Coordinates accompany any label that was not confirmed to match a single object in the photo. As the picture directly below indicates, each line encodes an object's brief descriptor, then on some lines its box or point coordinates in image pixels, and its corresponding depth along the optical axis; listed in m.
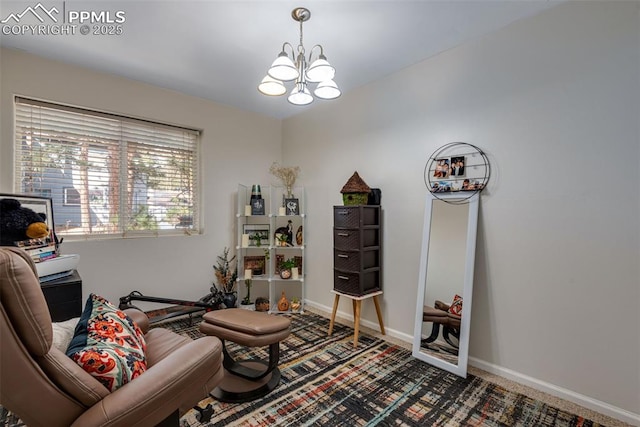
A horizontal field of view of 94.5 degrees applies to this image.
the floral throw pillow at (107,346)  1.11
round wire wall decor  2.33
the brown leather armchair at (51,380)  0.90
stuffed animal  1.81
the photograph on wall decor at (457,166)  2.42
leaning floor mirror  2.28
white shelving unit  3.71
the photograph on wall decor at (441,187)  2.47
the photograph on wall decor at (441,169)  2.50
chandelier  1.82
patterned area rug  1.76
